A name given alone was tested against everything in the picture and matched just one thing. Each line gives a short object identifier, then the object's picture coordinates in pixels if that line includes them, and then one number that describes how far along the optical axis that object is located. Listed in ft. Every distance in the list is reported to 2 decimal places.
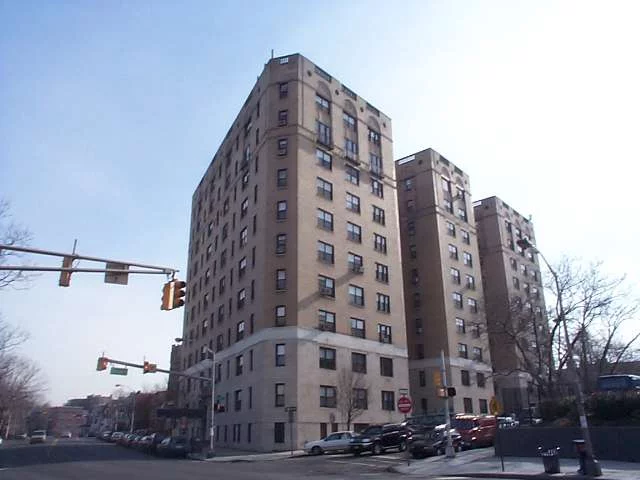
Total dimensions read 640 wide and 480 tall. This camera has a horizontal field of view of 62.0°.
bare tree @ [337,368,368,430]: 144.56
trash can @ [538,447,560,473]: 63.72
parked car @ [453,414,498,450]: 104.47
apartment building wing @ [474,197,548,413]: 244.42
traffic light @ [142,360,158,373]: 123.24
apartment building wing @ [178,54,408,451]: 144.56
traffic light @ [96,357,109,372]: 113.09
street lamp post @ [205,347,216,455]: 128.47
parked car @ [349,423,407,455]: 106.83
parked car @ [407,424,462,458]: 93.47
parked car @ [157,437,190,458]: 125.80
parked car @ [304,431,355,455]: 113.09
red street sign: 88.43
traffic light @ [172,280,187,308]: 55.67
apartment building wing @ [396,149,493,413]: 207.62
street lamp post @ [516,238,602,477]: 59.06
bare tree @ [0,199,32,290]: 81.29
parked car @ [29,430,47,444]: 248.52
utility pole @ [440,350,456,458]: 88.07
